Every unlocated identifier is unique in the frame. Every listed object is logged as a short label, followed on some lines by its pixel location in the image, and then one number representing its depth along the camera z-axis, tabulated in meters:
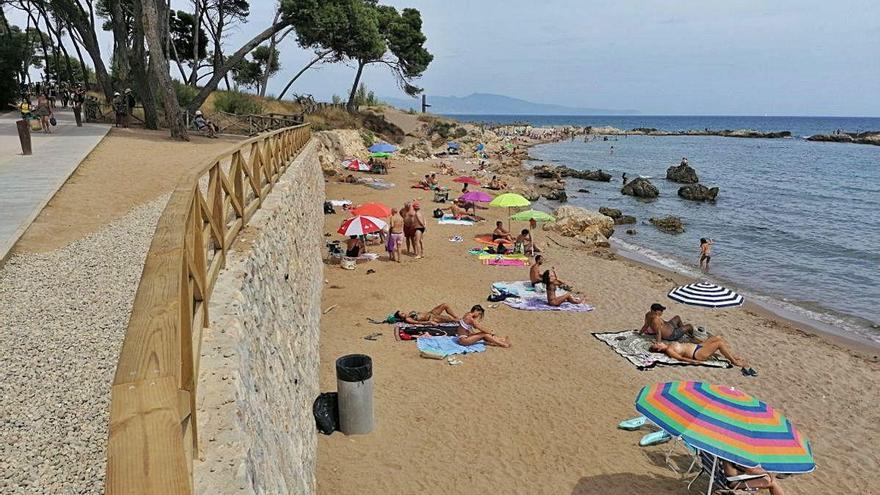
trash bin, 6.48
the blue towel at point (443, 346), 9.42
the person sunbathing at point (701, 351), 9.51
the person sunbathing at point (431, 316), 10.46
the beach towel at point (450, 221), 20.18
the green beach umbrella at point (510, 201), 17.08
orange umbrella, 14.81
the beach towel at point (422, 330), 9.89
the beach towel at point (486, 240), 17.00
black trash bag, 6.69
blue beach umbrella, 28.12
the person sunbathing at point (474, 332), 9.74
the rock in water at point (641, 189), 31.92
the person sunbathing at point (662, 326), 10.12
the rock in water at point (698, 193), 31.53
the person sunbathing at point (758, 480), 5.89
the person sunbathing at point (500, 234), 17.27
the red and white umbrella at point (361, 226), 13.69
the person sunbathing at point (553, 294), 11.93
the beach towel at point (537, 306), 11.83
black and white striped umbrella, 11.29
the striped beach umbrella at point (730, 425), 5.17
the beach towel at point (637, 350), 9.42
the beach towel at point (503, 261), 15.16
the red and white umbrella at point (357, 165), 27.87
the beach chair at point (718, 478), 5.88
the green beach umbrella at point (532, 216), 15.47
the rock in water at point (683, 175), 38.25
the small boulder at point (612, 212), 24.56
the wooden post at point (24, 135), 13.59
